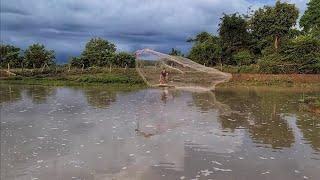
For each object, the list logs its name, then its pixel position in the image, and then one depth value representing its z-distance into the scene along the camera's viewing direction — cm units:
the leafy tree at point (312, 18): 3358
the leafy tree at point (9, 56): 3257
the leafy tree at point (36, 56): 3223
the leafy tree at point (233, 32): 3263
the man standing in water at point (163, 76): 1947
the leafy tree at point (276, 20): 3119
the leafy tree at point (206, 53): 3259
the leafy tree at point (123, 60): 3290
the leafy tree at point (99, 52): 3313
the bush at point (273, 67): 2799
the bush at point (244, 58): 3113
